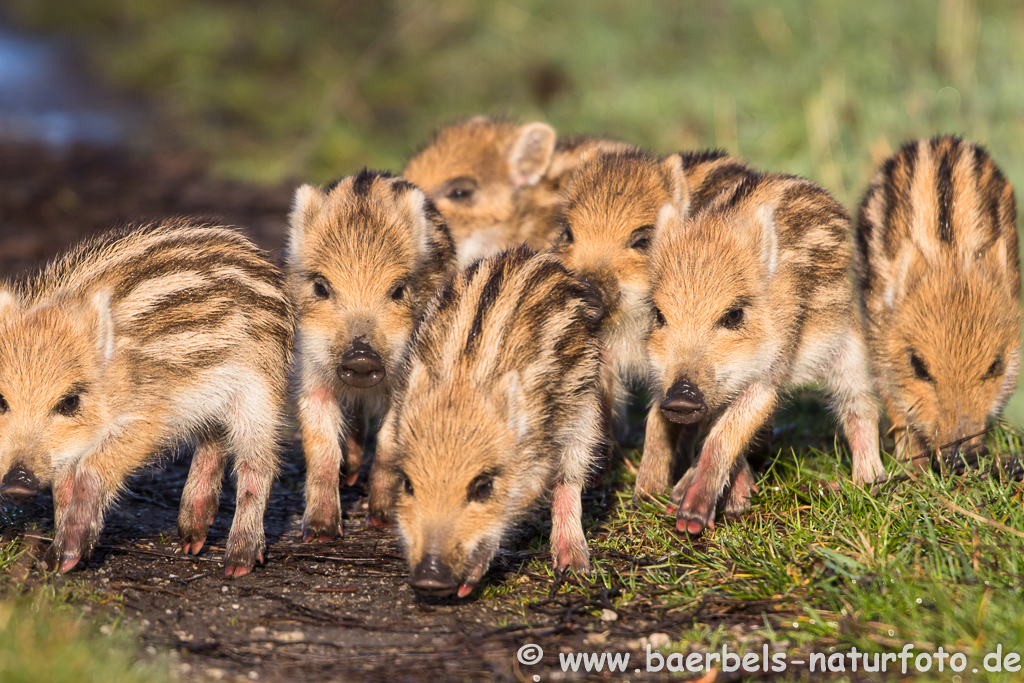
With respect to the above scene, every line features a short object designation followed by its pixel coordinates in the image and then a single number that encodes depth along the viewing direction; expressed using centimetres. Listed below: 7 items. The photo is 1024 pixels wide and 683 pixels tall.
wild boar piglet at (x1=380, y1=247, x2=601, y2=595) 849
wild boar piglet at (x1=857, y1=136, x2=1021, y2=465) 1018
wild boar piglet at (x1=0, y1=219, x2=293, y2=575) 916
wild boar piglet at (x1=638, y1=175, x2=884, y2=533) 998
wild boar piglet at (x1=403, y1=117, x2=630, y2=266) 1445
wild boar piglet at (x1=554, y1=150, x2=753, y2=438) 1109
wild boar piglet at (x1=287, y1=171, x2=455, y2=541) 1045
